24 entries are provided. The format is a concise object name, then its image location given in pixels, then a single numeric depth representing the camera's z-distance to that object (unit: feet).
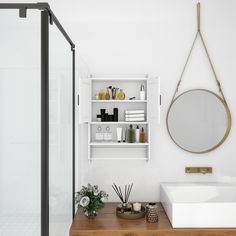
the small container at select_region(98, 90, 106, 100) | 9.20
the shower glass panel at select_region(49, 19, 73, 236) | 6.73
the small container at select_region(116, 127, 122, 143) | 9.23
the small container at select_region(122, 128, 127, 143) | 9.48
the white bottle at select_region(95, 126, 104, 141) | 9.37
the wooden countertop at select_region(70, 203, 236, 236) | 7.15
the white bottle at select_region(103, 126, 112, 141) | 9.36
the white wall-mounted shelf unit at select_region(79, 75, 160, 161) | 9.43
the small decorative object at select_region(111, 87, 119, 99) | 9.29
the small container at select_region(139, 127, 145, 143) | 9.28
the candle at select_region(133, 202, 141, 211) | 8.25
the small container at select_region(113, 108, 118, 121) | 9.25
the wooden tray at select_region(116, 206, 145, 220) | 7.95
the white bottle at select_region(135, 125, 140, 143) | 9.25
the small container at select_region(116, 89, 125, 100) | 9.17
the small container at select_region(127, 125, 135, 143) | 9.15
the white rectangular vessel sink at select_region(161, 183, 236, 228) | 7.24
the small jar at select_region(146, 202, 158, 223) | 7.73
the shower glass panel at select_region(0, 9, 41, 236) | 5.28
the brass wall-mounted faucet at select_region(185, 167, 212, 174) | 9.55
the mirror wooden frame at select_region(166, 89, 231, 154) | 9.50
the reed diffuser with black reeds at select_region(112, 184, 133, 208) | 9.48
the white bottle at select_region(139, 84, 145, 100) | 9.29
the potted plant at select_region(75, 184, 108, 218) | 7.98
